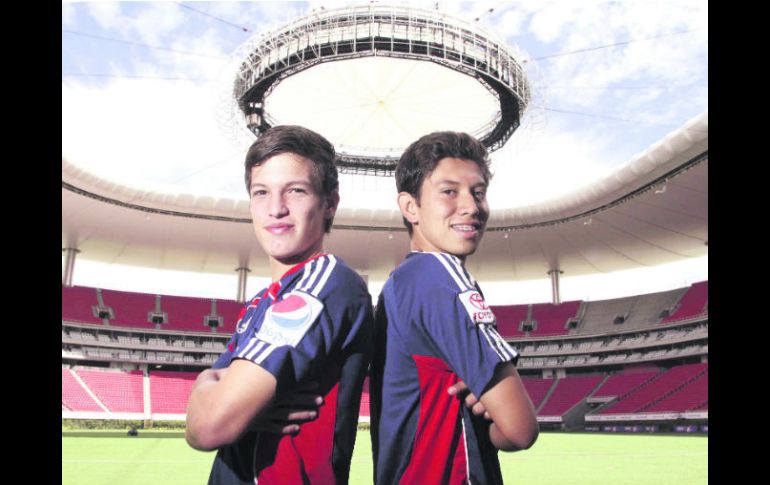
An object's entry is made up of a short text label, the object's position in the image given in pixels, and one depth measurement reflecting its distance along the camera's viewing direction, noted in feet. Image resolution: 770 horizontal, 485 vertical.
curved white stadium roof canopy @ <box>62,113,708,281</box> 76.79
